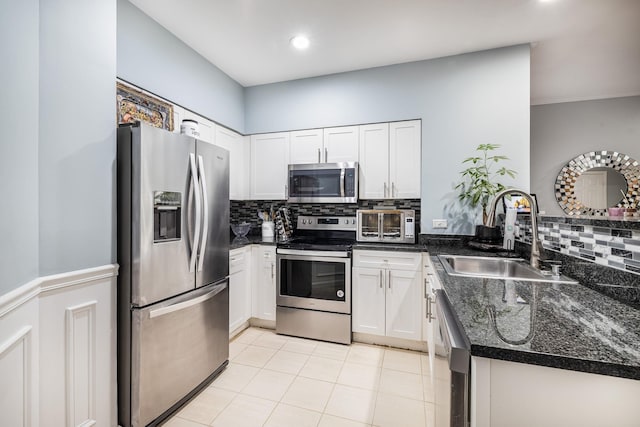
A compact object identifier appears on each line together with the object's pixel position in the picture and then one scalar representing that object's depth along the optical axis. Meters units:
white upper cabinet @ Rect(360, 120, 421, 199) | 2.85
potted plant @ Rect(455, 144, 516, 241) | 2.47
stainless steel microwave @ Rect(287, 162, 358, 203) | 2.87
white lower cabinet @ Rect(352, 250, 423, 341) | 2.54
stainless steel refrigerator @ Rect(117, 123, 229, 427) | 1.56
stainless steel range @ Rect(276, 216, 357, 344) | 2.68
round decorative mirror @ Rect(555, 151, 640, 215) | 3.46
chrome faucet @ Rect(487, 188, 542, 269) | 1.64
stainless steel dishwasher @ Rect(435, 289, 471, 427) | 0.80
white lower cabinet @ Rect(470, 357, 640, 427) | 0.67
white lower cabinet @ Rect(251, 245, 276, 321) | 2.92
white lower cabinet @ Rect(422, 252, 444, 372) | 1.28
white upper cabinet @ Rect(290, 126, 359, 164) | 3.02
